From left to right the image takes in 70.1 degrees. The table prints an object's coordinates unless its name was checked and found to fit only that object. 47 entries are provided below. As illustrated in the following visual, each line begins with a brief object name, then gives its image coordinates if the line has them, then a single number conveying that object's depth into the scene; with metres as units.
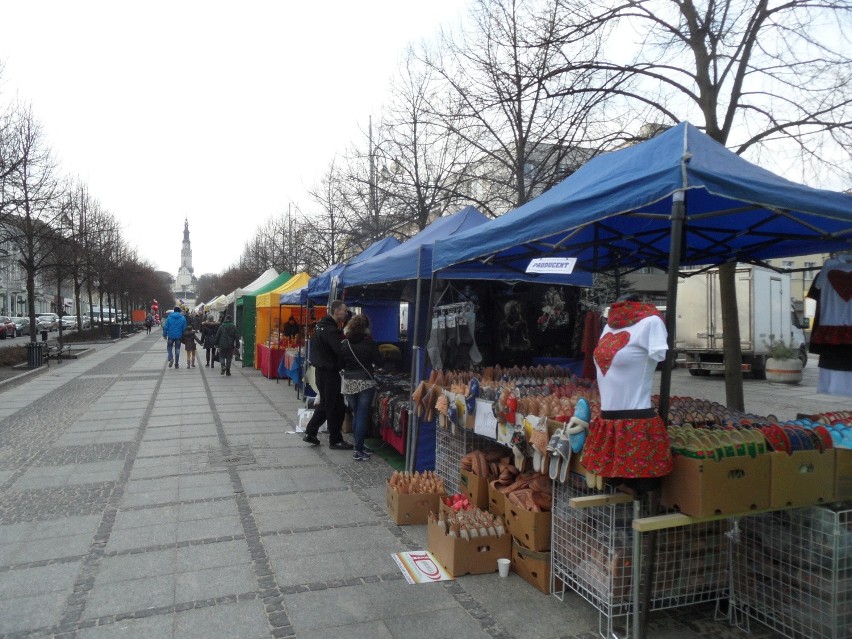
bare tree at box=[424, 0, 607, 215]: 8.02
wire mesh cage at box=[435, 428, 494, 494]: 5.48
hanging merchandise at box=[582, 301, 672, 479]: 3.13
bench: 20.37
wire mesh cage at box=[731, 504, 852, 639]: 3.16
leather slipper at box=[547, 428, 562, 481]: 3.75
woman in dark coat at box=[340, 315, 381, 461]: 7.16
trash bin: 18.31
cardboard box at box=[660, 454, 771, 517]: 3.05
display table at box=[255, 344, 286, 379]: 16.48
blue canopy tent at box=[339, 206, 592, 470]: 6.20
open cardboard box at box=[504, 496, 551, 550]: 4.00
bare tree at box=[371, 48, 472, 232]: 13.87
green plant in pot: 16.33
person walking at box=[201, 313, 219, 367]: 20.47
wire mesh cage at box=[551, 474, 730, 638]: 3.46
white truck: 17.05
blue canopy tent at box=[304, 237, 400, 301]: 9.23
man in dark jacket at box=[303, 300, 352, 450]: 7.48
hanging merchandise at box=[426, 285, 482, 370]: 6.80
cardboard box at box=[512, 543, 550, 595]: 3.97
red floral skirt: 3.11
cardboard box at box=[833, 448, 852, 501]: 3.31
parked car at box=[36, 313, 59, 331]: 42.97
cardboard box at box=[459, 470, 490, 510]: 4.89
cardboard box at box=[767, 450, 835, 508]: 3.19
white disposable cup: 4.21
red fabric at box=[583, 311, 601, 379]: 6.73
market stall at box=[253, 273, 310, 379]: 16.31
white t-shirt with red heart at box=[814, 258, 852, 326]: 4.59
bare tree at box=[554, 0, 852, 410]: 6.72
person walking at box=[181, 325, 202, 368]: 19.92
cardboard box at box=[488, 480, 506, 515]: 4.52
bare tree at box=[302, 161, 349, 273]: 18.97
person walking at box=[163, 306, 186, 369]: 19.02
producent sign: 4.11
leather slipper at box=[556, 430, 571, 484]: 3.62
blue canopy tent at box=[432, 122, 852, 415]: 3.22
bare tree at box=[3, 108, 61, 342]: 16.61
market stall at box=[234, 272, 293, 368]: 19.58
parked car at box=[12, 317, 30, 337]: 44.22
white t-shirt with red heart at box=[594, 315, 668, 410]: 3.17
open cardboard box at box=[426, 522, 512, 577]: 4.18
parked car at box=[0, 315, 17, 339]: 39.91
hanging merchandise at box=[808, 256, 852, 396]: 4.62
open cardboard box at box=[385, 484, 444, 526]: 5.16
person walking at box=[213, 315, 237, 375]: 17.27
